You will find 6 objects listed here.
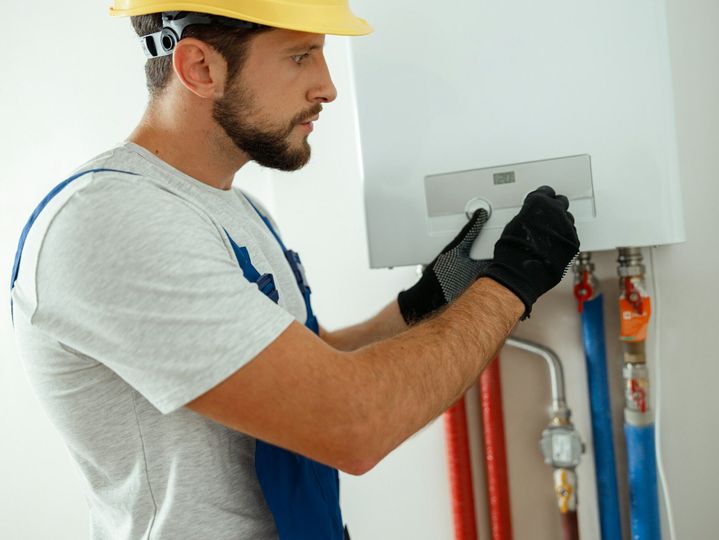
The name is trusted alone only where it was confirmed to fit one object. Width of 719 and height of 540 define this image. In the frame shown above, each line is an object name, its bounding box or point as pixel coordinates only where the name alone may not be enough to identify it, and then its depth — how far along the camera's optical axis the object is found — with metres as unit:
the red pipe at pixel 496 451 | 1.25
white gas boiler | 0.95
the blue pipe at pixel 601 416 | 1.19
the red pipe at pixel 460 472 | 1.28
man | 0.70
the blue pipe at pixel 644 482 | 1.16
